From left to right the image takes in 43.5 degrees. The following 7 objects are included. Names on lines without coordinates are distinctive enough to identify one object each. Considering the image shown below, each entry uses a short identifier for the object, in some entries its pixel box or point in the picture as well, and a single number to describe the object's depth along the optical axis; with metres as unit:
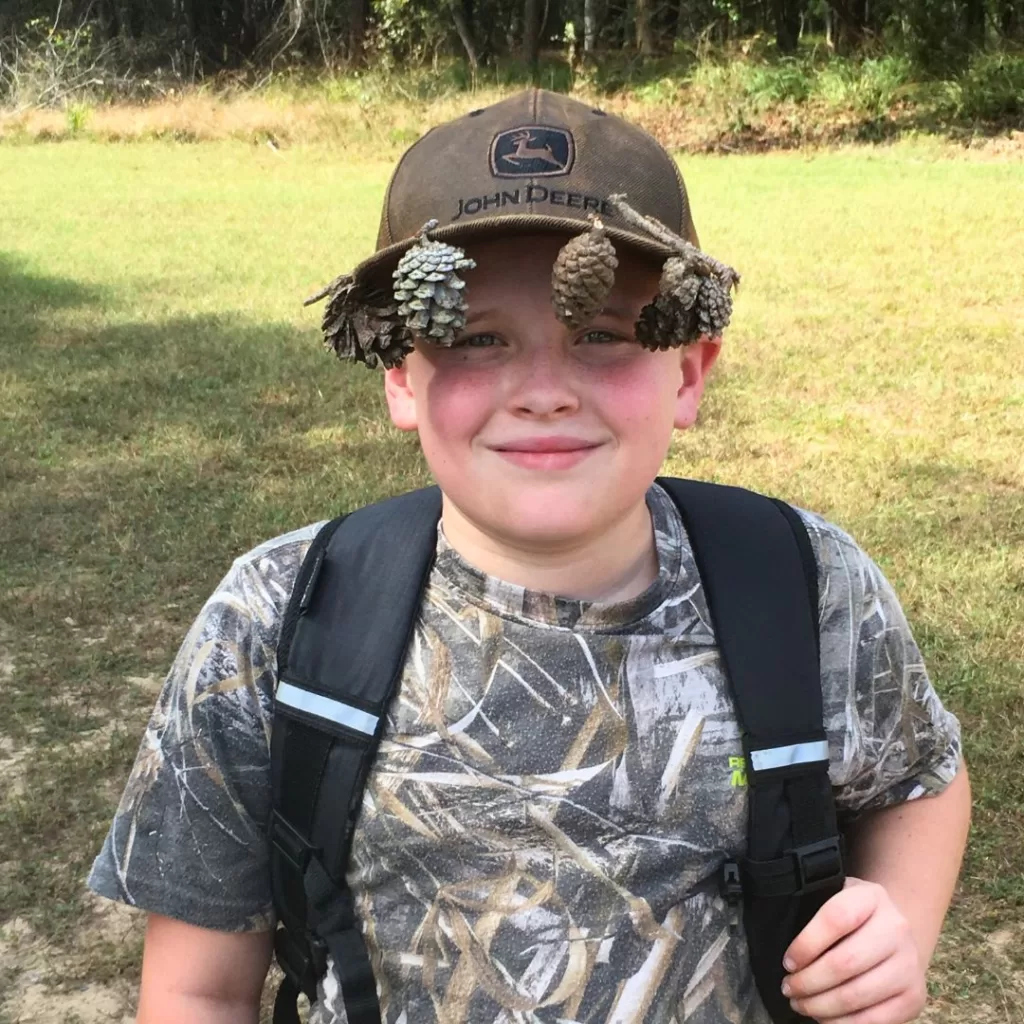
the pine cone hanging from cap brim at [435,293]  1.16
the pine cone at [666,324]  1.19
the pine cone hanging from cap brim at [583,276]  1.12
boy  1.23
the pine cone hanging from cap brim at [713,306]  1.20
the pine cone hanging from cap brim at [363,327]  1.25
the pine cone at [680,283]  1.17
